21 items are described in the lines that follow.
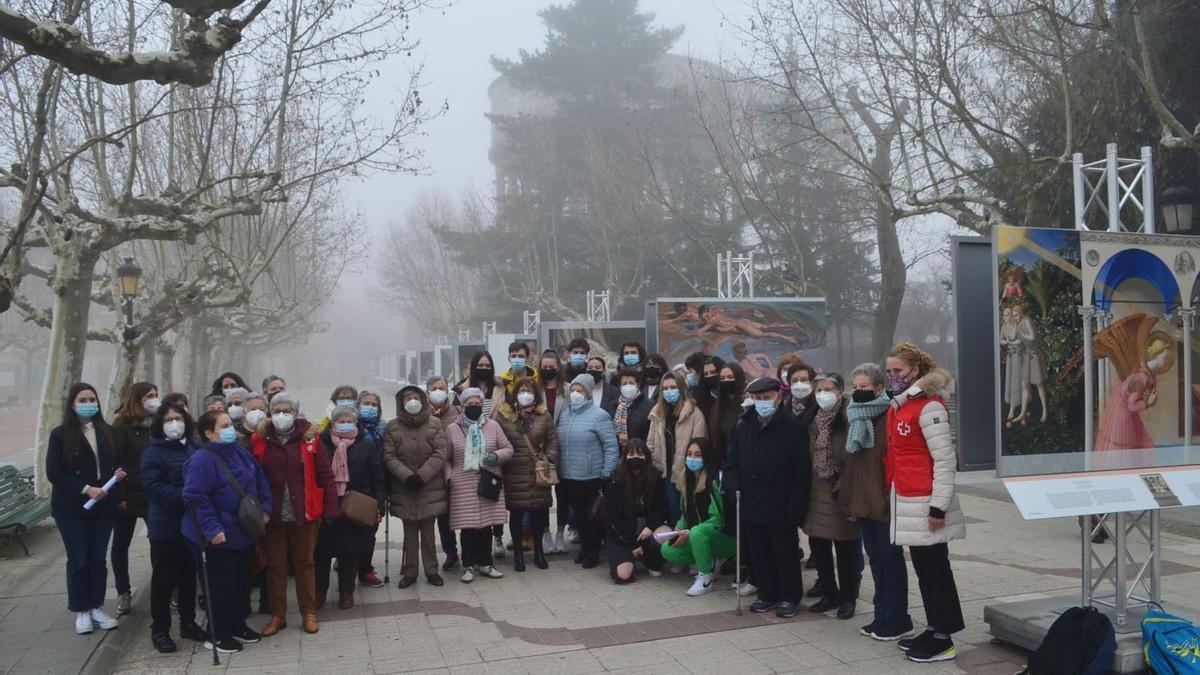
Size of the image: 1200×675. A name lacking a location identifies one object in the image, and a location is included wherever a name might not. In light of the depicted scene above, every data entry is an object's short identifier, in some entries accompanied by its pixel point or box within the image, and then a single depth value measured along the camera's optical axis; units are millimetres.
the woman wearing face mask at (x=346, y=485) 7238
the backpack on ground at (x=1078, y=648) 5043
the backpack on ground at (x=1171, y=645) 4922
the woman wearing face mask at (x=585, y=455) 8469
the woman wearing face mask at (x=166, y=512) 6223
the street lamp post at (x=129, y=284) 15750
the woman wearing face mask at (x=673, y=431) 7770
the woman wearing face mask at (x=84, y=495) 6449
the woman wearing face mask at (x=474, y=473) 8102
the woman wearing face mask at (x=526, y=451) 8383
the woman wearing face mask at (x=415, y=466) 7770
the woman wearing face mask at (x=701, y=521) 7531
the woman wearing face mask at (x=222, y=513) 6023
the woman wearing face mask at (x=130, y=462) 6918
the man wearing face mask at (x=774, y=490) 6750
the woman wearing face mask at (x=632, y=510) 7969
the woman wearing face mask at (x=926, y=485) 5461
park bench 9695
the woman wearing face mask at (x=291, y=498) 6672
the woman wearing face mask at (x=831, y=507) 6578
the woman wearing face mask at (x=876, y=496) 6035
